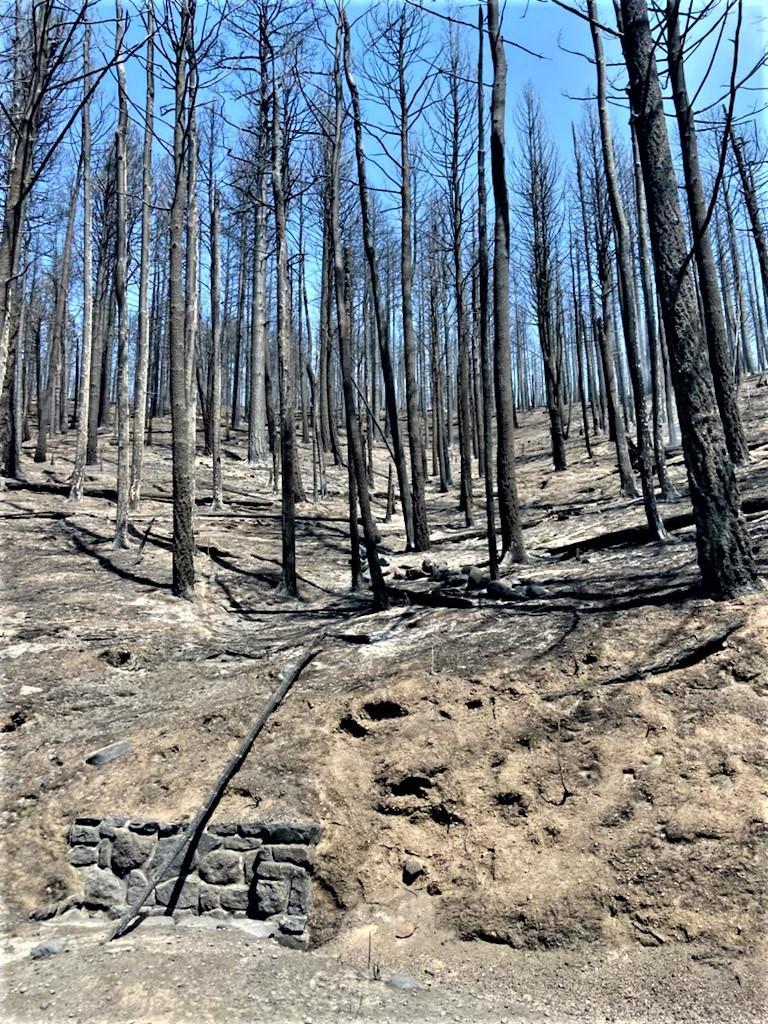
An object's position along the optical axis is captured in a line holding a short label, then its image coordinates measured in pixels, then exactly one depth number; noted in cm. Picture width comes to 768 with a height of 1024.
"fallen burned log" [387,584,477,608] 775
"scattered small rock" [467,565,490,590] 840
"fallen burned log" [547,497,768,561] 889
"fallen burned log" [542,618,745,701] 496
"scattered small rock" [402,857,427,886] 459
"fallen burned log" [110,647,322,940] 460
